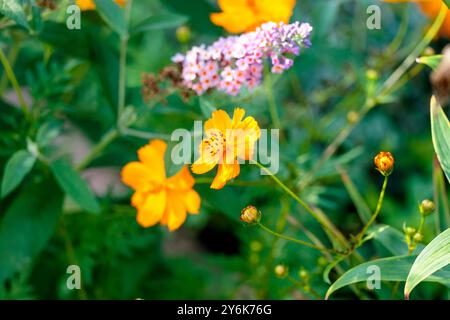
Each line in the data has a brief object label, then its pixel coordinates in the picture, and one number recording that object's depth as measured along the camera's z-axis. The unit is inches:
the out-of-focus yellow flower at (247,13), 25.2
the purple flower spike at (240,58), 22.4
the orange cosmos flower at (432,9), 33.8
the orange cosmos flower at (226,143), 21.8
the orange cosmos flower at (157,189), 24.7
